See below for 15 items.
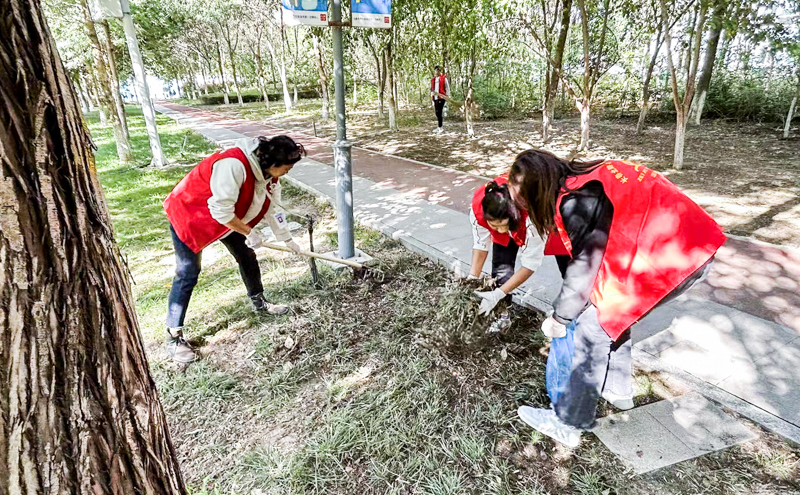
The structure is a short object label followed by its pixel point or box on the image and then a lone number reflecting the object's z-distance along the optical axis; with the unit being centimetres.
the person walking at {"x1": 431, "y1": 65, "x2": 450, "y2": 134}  1074
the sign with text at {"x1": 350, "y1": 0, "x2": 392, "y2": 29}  360
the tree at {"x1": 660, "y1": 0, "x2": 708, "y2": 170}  629
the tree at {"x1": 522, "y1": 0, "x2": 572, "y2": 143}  844
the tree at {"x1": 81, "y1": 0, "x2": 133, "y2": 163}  794
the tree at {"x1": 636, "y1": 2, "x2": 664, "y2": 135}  904
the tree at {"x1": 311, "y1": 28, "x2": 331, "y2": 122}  1304
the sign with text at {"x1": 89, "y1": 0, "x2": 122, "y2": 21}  670
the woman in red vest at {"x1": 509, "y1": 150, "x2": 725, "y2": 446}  181
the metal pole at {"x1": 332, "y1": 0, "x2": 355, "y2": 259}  352
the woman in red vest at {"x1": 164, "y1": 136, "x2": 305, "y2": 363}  262
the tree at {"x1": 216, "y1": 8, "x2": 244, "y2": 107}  2298
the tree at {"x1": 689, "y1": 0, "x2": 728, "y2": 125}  951
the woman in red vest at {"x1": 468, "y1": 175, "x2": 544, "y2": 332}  226
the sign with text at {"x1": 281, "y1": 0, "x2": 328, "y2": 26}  343
